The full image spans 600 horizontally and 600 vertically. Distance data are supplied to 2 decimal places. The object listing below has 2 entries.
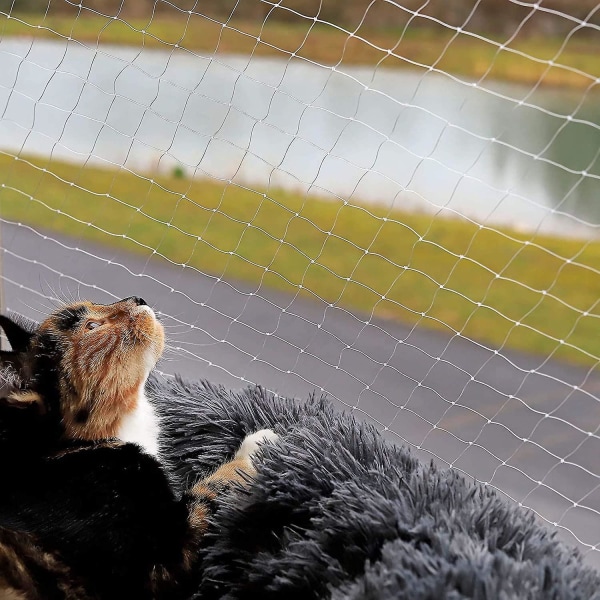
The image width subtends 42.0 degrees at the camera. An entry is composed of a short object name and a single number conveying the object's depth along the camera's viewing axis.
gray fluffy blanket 0.61
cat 0.79
